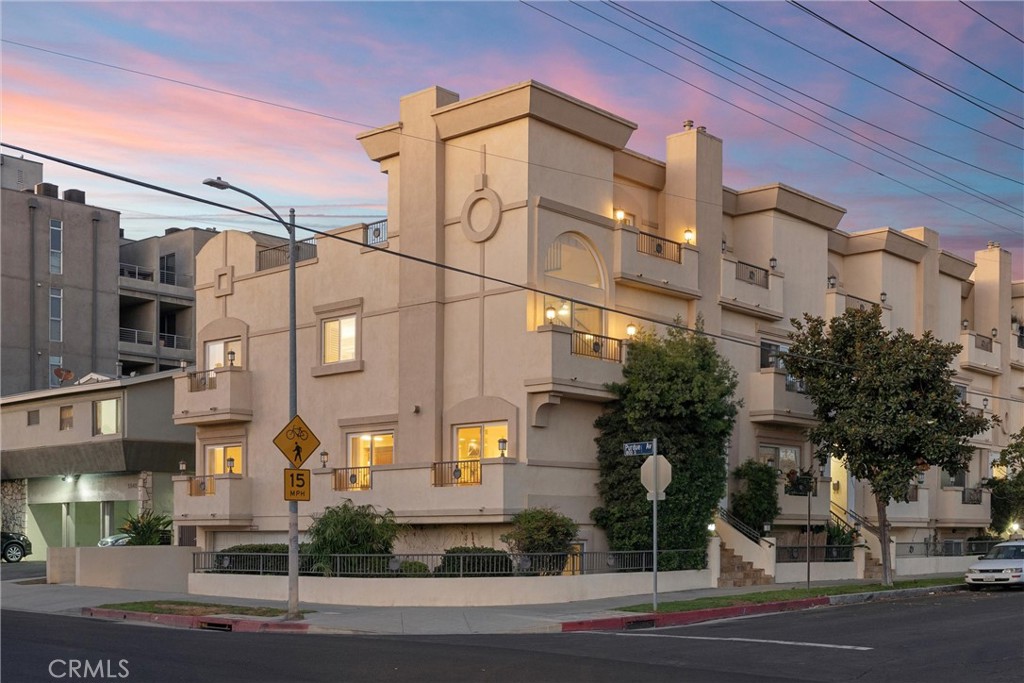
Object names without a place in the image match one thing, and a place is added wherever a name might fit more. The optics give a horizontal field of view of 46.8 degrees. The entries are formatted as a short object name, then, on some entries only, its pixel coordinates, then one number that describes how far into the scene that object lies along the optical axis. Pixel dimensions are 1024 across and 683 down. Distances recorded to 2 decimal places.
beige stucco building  31.50
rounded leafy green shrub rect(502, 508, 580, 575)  28.94
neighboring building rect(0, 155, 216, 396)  61.62
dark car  47.72
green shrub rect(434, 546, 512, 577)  27.91
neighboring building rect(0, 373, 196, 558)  44.97
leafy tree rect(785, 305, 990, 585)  33.00
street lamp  24.33
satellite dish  55.59
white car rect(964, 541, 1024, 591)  32.25
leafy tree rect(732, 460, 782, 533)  35.59
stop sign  25.62
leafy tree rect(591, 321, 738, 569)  31.62
